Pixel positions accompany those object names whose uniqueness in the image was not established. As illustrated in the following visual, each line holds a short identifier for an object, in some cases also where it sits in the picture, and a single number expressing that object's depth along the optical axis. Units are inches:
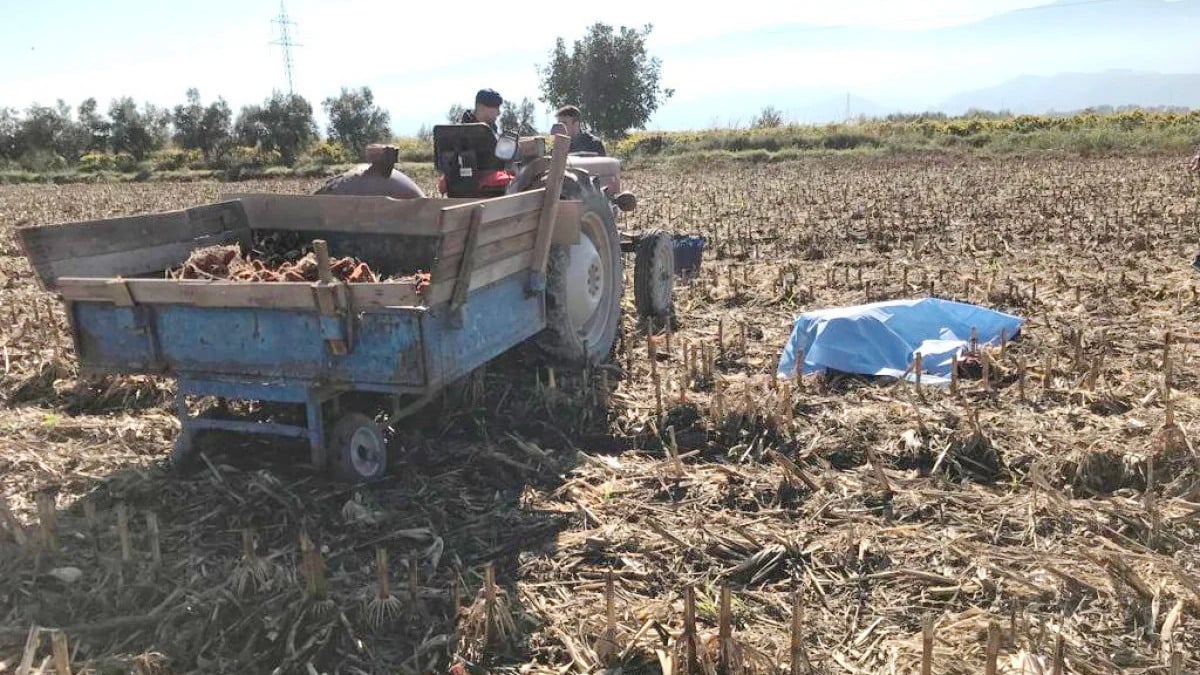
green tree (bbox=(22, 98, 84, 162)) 1962.4
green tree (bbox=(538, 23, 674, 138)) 1797.5
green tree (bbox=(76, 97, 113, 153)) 2016.5
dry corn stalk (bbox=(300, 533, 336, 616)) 135.3
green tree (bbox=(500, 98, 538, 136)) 2042.4
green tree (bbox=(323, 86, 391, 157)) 2064.5
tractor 226.7
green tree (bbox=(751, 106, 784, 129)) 1765.7
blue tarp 235.5
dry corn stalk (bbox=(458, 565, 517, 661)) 126.2
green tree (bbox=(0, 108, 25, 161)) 1940.2
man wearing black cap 270.8
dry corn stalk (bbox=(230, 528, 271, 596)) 139.3
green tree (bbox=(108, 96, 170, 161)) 1999.3
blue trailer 163.5
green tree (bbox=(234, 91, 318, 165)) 1872.5
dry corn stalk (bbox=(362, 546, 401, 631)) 132.4
